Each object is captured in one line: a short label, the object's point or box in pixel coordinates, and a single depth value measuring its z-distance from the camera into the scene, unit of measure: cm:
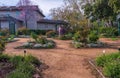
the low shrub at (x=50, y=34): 1287
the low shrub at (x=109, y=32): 1380
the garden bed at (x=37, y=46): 744
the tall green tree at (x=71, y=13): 2033
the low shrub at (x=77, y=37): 843
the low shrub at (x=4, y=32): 1246
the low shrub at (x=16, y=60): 459
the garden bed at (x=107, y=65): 408
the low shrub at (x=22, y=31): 1450
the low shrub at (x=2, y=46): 516
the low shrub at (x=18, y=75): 372
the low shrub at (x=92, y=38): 815
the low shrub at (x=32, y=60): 479
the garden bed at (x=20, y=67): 393
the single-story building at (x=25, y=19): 1715
